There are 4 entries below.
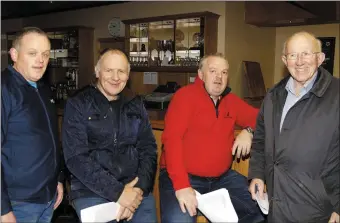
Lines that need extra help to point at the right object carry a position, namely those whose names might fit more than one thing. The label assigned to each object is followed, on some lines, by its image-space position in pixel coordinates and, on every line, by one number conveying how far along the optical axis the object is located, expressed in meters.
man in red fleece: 1.99
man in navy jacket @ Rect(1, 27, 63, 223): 1.56
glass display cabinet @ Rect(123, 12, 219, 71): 5.03
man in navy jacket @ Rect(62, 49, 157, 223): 1.79
